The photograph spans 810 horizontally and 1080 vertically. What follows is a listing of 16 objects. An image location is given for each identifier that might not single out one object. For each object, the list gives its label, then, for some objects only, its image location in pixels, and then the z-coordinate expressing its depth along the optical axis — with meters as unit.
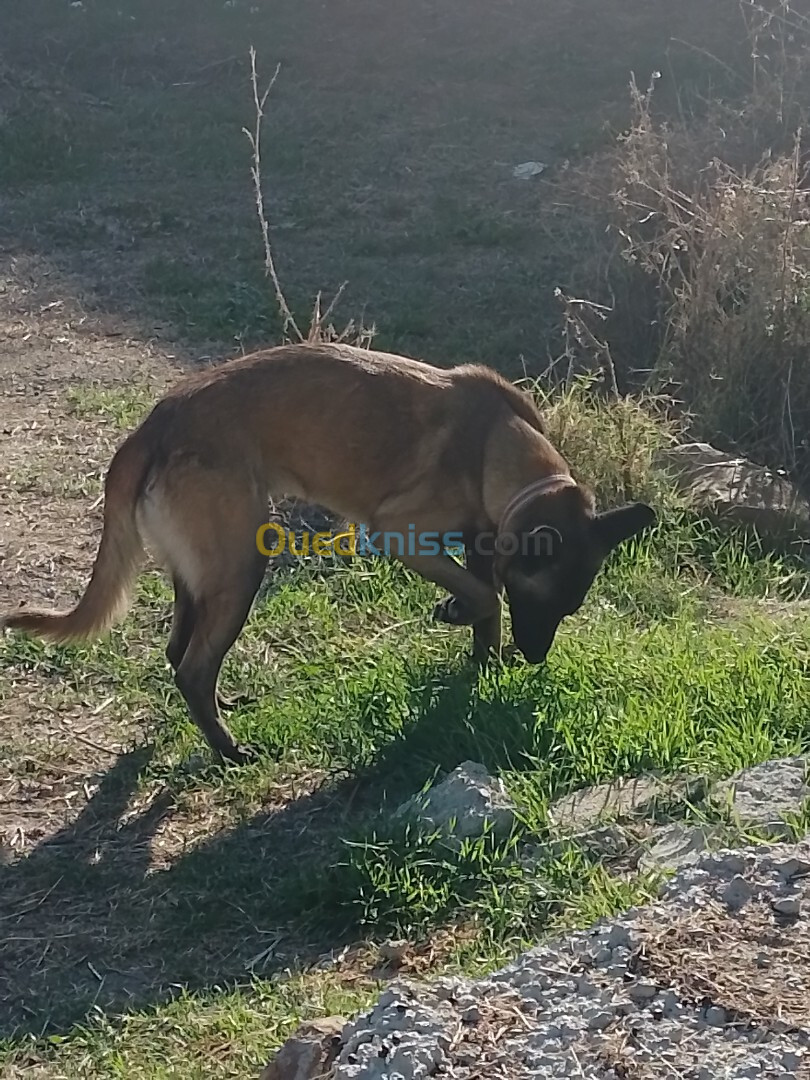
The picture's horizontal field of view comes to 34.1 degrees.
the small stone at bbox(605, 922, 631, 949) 2.84
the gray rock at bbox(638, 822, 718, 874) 3.48
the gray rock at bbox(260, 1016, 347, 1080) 2.71
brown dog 4.31
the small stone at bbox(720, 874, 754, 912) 2.97
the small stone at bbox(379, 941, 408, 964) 3.46
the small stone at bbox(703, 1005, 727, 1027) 2.56
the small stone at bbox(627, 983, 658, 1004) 2.66
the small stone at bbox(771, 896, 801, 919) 2.91
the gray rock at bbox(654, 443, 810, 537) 5.94
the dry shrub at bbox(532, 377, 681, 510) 6.05
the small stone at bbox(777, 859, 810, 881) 3.04
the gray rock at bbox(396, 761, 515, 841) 3.80
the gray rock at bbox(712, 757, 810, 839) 3.55
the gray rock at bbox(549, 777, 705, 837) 3.79
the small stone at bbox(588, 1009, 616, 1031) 2.58
